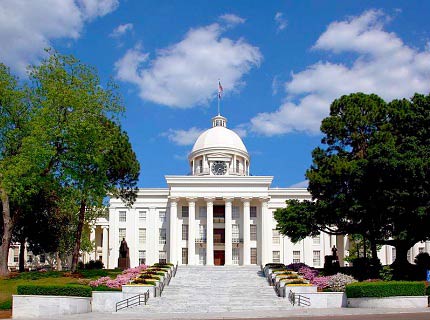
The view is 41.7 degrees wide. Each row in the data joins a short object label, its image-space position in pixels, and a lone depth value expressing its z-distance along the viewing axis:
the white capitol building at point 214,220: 67.06
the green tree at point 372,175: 34.66
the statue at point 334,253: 48.01
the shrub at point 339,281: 32.28
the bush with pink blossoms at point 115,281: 34.31
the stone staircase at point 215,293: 30.64
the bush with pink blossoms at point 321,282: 34.07
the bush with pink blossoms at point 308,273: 39.39
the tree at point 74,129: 38.22
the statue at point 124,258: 49.31
